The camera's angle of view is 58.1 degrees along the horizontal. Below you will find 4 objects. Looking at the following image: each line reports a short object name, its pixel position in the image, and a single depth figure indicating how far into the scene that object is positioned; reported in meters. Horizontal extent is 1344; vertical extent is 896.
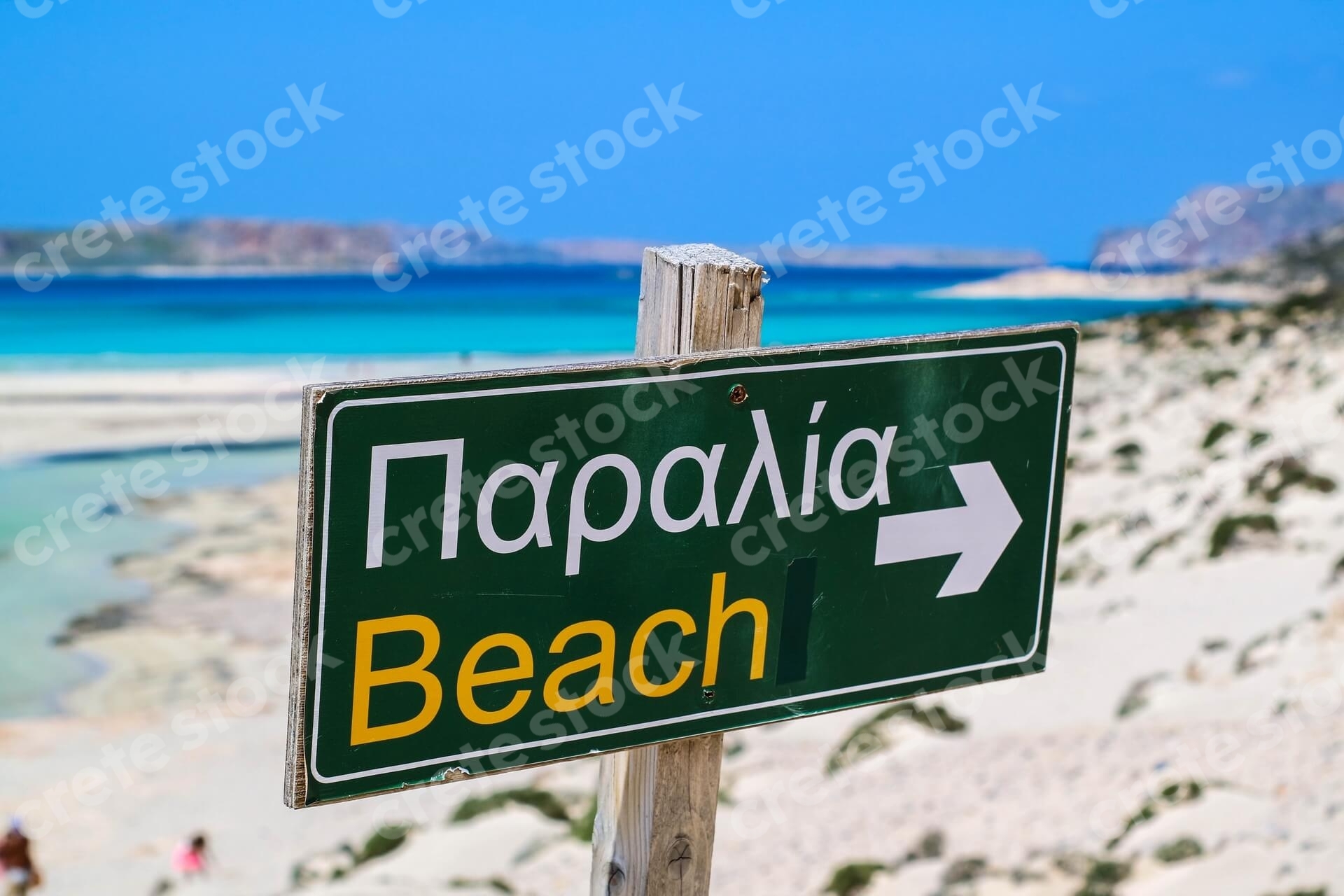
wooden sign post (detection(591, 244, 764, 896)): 1.54
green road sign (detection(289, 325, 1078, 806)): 1.34
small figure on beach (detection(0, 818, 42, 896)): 6.24
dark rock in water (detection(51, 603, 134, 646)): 11.01
